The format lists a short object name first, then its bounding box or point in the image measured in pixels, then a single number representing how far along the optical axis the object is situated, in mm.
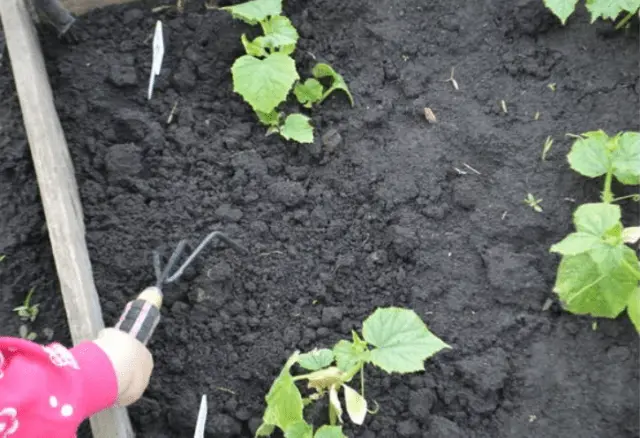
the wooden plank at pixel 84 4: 2391
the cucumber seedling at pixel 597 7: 2127
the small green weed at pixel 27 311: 1972
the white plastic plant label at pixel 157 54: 2244
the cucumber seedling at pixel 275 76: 2119
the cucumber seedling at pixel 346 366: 1730
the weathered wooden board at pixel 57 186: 1825
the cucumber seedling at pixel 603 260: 1818
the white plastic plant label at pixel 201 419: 1806
